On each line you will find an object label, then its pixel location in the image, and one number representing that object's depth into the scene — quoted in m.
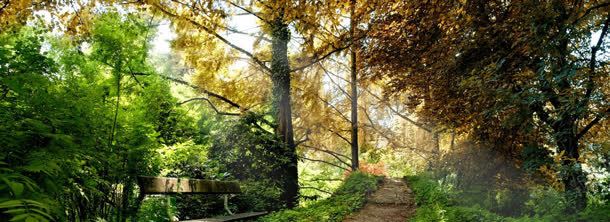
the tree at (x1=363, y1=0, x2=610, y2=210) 4.03
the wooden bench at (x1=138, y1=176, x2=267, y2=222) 4.25
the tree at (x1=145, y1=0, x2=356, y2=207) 9.27
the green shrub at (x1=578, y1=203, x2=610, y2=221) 3.89
